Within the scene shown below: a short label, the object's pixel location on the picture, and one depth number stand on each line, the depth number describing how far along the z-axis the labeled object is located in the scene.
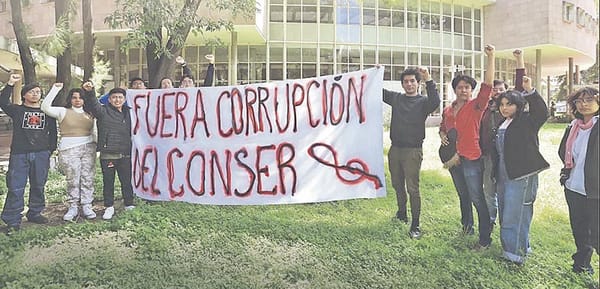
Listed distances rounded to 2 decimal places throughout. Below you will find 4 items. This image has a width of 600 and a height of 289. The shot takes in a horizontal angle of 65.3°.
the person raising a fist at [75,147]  4.78
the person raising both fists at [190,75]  5.63
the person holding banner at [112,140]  4.86
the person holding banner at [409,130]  4.42
